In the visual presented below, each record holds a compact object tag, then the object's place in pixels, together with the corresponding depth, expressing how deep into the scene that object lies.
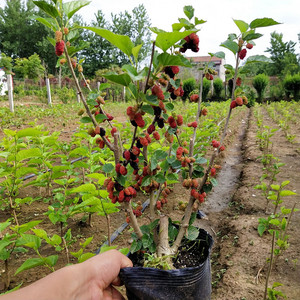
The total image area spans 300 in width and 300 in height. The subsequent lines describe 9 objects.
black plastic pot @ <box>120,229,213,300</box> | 1.09
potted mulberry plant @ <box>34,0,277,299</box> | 0.92
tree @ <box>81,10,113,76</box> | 32.19
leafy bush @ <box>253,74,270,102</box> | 23.12
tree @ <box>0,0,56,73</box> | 36.56
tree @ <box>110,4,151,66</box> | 34.53
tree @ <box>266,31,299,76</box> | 44.29
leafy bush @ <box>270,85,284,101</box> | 24.59
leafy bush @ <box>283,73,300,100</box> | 21.97
